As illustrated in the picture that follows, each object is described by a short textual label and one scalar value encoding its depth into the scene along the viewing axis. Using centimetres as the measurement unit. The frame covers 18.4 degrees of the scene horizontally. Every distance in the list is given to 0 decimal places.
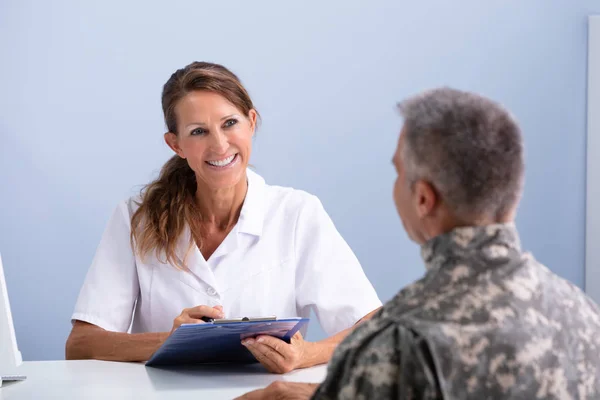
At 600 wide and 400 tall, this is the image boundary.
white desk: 295
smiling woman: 331
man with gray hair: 238
